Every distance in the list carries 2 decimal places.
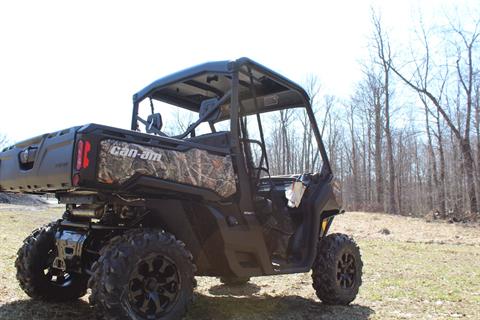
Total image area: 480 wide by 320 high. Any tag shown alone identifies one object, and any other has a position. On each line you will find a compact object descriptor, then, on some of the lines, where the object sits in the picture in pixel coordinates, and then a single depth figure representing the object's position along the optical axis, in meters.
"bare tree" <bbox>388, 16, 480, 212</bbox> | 24.83
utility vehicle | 3.50
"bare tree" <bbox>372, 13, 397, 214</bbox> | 30.92
